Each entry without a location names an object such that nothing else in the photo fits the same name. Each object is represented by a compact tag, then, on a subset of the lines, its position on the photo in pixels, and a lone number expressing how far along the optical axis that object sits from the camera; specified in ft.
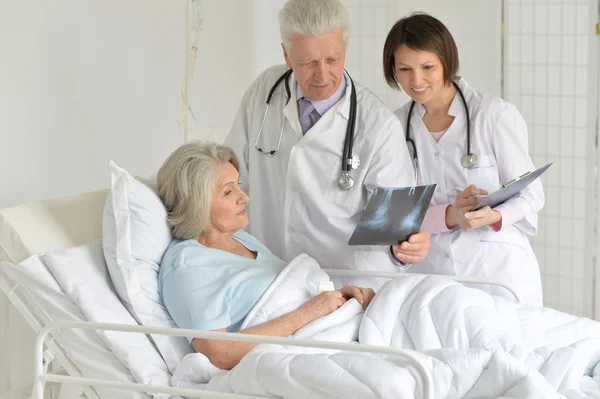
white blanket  10.78
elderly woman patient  13.26
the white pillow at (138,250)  13.32
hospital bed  12.16
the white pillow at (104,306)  12.74
